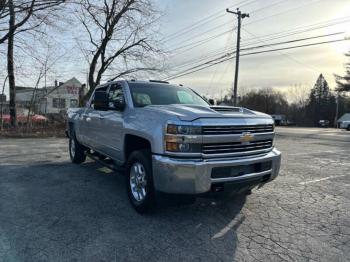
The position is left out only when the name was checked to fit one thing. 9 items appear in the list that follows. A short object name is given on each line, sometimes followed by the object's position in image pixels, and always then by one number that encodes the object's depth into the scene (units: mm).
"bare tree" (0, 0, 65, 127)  15483
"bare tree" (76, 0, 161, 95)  20203
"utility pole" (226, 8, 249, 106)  25484
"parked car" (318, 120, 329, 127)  62625
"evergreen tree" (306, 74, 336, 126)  74625
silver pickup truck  3982
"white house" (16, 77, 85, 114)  46844
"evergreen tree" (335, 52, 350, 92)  53681
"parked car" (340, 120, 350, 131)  39147
